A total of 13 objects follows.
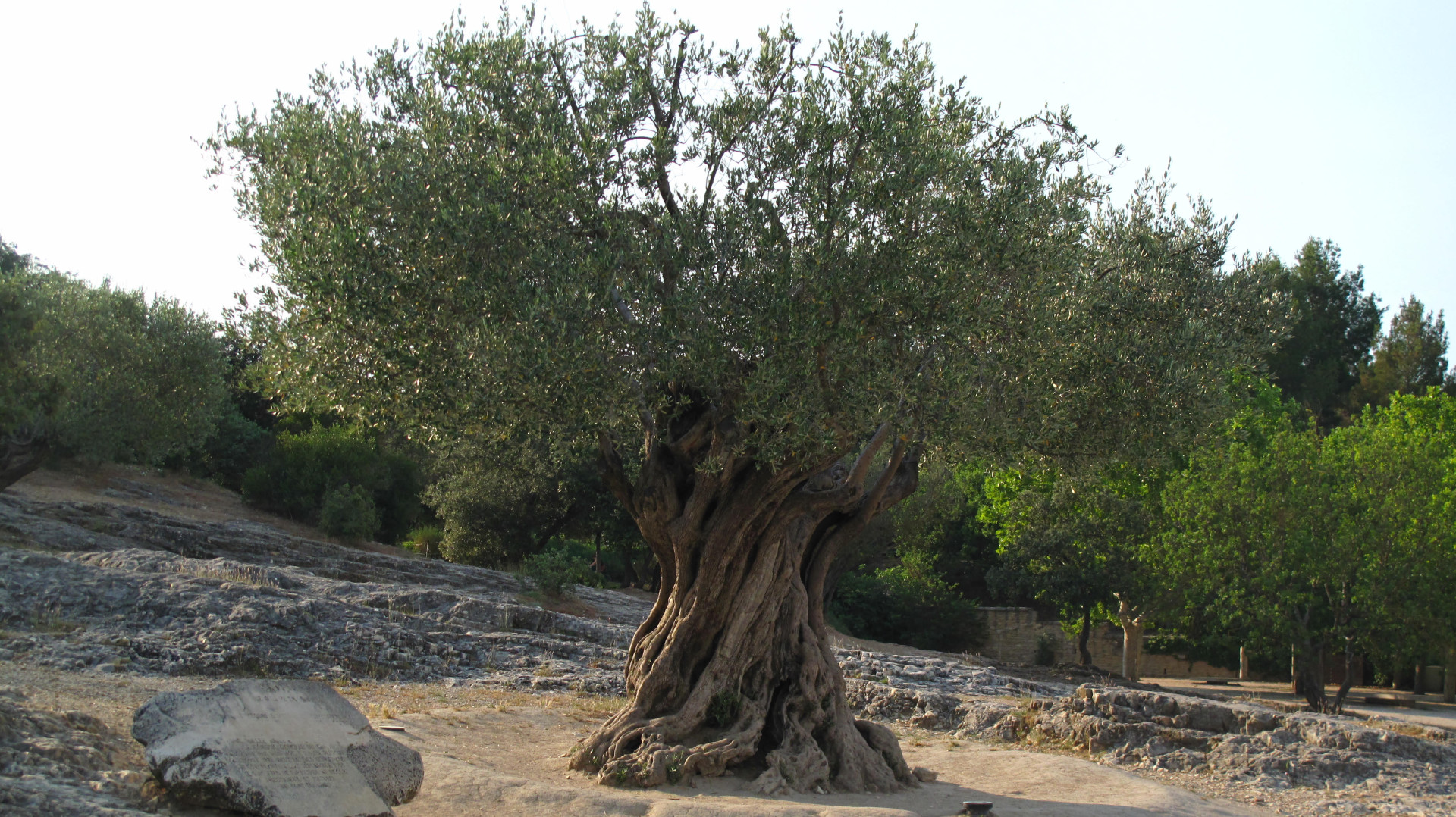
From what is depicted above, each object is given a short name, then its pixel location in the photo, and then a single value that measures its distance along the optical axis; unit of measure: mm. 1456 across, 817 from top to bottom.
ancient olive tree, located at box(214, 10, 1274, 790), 10195
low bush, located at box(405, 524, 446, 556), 39906
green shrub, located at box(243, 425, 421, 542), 37062
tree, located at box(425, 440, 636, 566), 36000
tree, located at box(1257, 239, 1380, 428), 63875
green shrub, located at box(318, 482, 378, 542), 34625
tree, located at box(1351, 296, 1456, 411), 59312
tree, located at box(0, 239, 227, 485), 27906
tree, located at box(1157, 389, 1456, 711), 24688
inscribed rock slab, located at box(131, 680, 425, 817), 7586
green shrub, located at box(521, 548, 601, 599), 27797
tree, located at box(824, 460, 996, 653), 39094
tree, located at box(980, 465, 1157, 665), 32125
